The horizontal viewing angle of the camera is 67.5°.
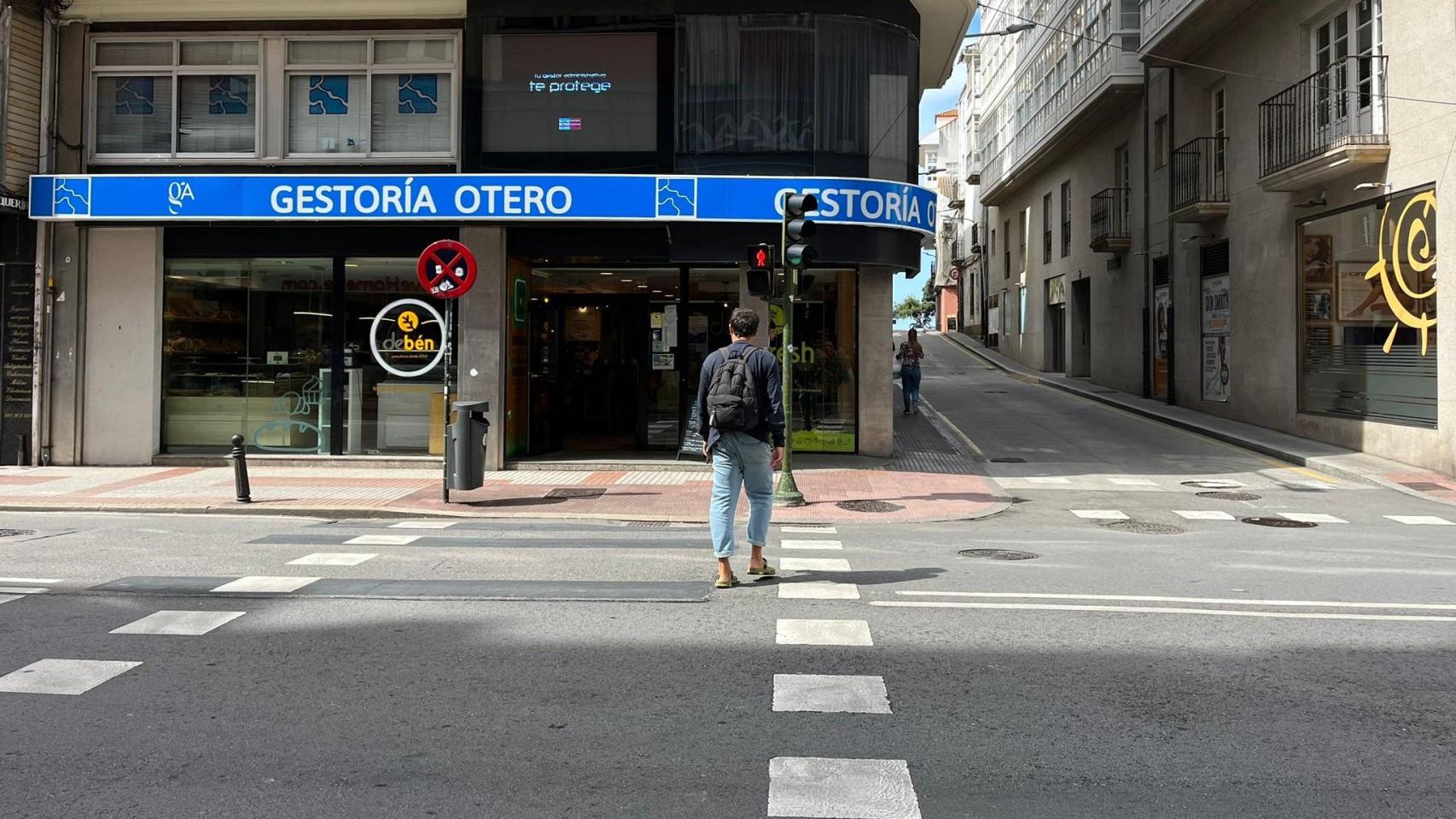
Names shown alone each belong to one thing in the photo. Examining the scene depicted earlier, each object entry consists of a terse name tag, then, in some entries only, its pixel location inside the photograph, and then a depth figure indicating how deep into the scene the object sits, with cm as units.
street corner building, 1502
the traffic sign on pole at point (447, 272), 1230
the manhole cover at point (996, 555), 912
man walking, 739
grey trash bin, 1251
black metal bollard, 1220
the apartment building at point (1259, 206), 1547
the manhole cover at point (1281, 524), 1125
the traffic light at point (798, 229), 1200
